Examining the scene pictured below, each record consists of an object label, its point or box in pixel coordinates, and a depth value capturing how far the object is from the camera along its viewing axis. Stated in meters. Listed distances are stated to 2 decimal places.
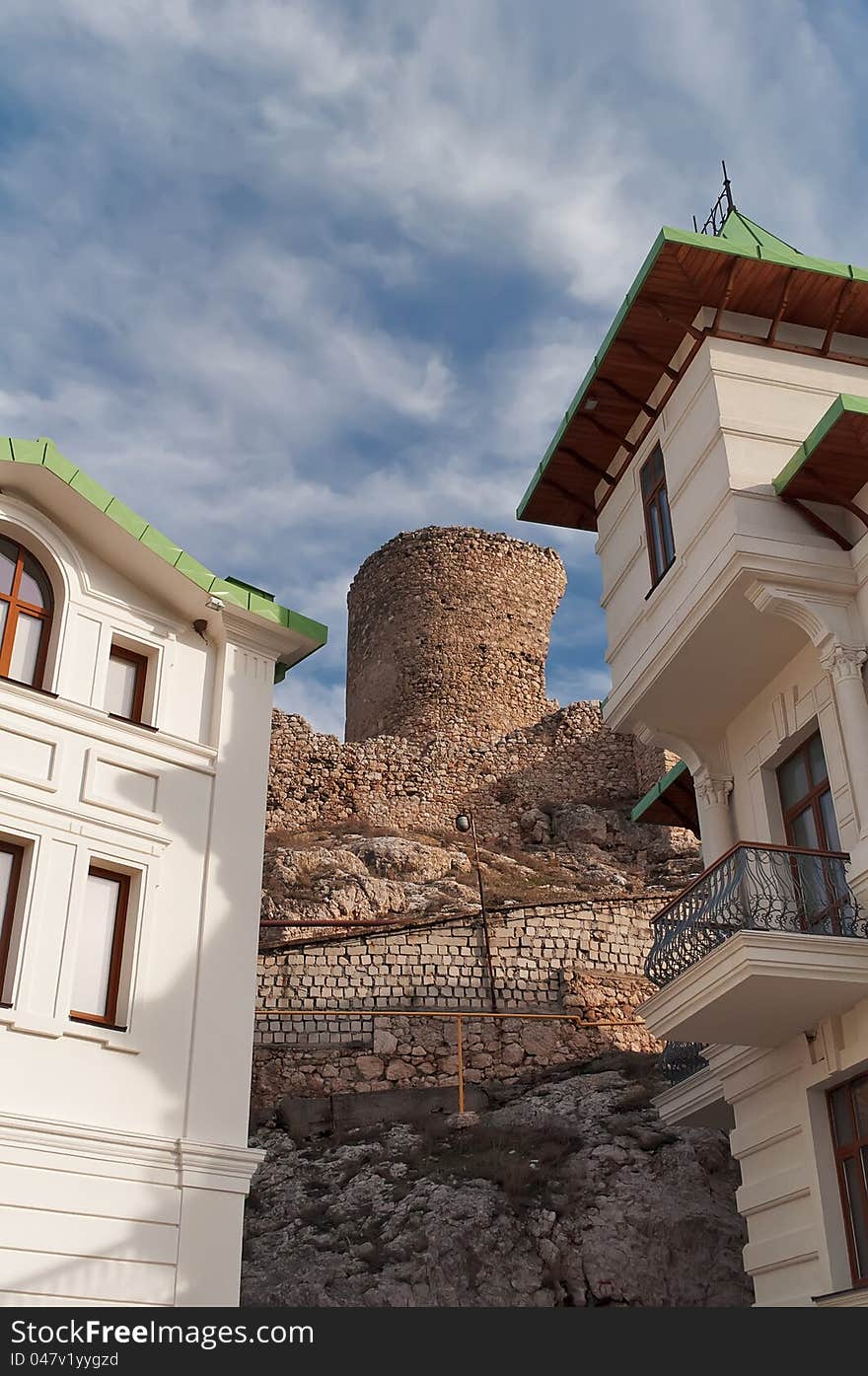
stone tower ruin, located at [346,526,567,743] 40.28
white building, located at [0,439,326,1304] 9.94
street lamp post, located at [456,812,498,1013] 34.36
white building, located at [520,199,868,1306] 11.61
